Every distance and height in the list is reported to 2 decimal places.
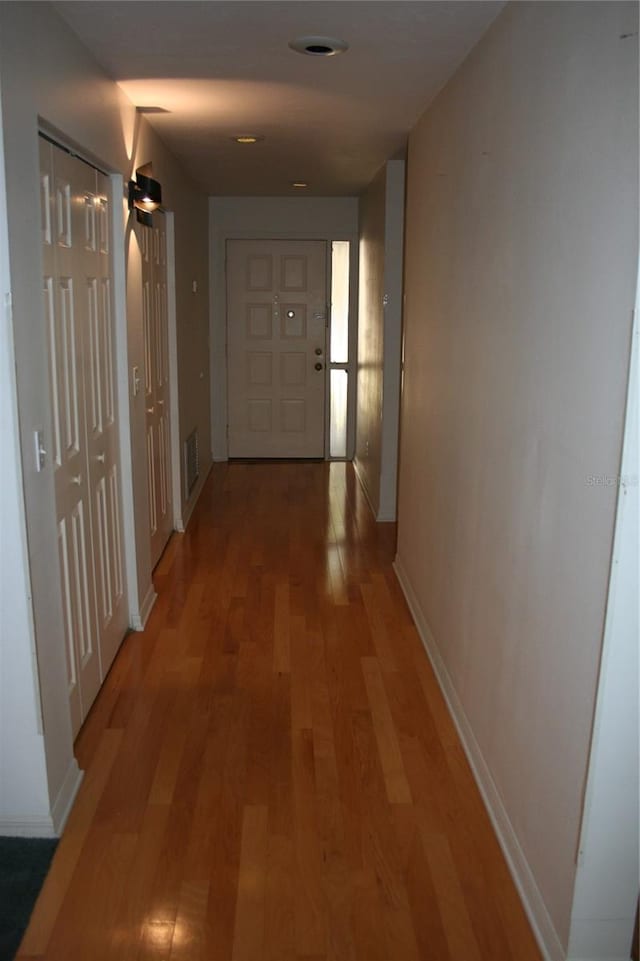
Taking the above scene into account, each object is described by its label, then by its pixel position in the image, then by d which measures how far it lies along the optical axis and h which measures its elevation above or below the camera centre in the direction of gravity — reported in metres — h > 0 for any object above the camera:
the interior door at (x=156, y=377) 4.54 -0.44
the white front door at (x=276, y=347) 7.73 -0.41
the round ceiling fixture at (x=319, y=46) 2.84 +0.87
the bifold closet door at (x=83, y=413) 2.75 -0.42
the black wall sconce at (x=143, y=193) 3.80 +0.48
